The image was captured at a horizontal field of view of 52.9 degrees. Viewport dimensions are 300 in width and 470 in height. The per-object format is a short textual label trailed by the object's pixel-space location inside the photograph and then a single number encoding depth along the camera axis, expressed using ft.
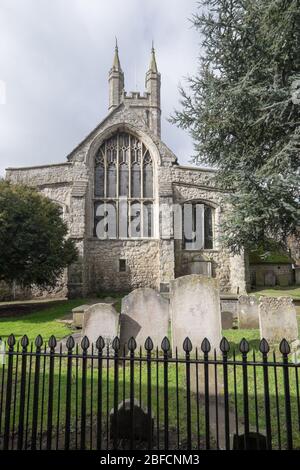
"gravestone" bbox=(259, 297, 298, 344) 23.31
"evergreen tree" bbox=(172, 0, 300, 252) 25.94
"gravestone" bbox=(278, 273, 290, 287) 74.52
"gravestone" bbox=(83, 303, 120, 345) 21.62
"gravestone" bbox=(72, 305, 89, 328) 31.68
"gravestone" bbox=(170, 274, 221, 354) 19.90
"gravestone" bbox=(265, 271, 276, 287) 74.28
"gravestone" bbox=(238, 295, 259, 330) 31.42
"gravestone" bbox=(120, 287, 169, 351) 22.26
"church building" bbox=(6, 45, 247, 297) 62.59
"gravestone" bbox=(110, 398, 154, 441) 11.12
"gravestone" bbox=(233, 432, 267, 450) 9.41
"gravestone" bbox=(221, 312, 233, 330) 31.63
